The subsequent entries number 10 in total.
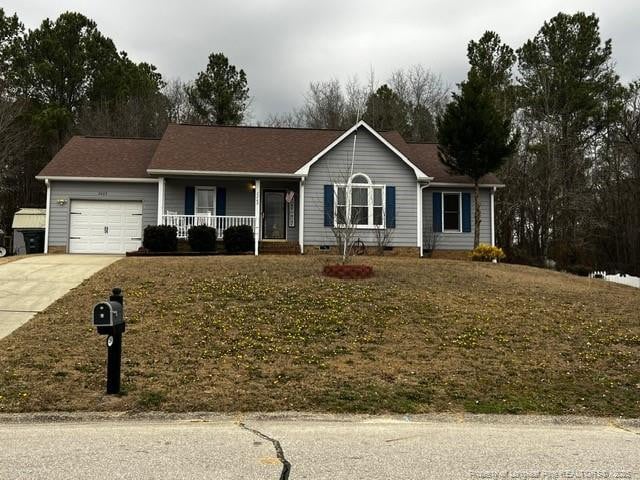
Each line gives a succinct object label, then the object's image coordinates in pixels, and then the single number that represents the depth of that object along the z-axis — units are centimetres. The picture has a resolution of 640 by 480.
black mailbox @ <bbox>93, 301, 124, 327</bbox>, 656
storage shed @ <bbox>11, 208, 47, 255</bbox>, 2038
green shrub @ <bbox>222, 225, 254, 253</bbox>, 1858
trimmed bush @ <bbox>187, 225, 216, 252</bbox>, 1825
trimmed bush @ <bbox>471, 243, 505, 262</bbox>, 1930
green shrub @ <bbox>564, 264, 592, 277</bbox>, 2222
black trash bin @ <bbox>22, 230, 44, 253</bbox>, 2038
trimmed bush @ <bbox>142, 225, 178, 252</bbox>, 1778
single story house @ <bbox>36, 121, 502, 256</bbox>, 1961
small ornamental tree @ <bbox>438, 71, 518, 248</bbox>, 1967
